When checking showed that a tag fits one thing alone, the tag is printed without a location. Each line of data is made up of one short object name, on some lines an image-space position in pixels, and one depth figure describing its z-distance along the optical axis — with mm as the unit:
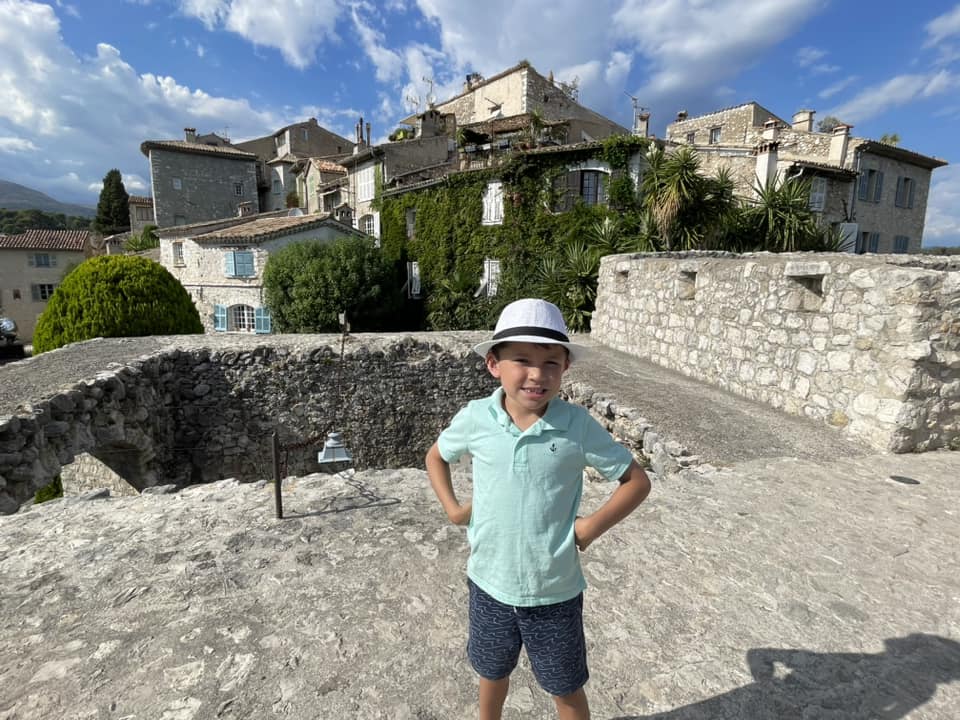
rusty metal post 3375
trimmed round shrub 10500
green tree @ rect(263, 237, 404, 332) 19844
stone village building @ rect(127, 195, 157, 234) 38769
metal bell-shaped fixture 4633
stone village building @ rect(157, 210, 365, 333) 21969
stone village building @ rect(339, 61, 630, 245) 20688
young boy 1557
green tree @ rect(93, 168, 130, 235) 43938
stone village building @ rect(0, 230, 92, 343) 33750
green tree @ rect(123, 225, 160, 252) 34594
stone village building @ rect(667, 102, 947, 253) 19078
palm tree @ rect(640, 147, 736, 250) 12484
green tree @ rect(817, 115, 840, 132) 27773
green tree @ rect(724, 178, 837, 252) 12656
